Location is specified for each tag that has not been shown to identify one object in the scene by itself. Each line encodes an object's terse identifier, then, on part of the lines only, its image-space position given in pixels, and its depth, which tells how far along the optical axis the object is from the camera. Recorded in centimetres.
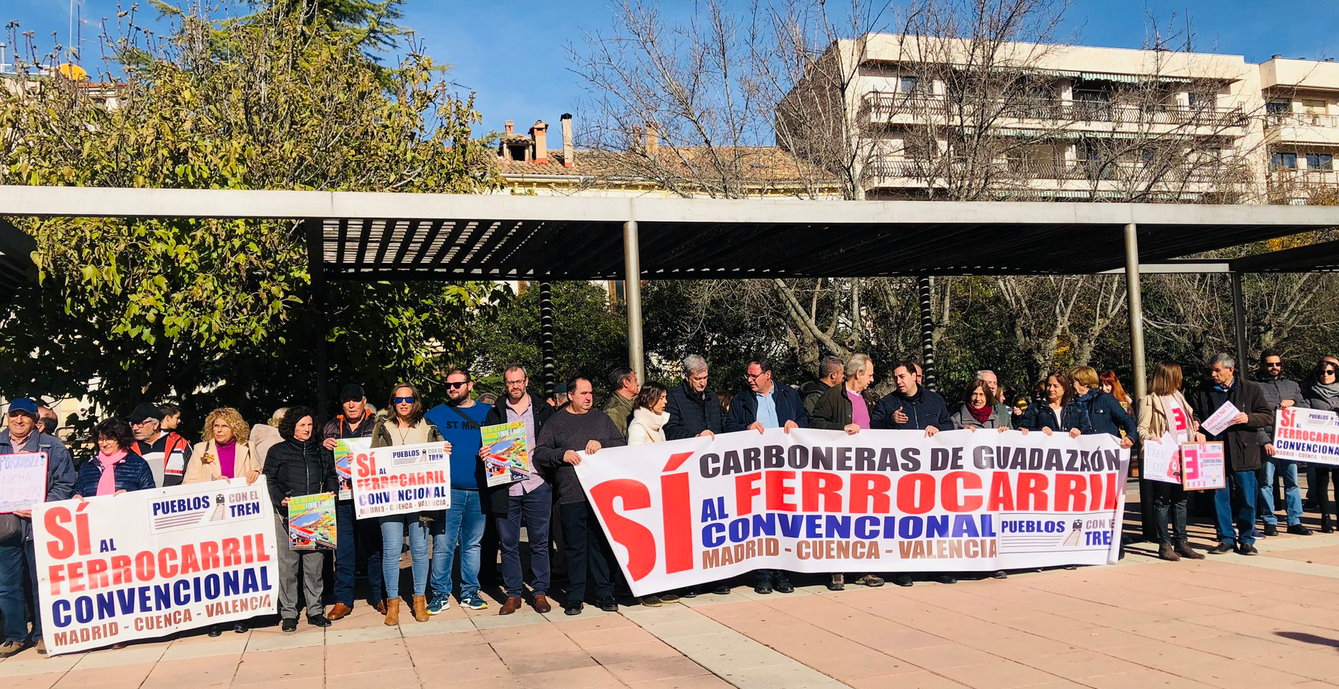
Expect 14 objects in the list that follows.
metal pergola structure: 779
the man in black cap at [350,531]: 765
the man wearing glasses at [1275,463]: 979
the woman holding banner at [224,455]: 755
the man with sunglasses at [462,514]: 777
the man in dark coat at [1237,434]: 907
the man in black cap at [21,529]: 714
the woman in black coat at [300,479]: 748
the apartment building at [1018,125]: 1923
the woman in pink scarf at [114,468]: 734
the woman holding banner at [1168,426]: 900
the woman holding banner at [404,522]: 748
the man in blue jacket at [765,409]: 814
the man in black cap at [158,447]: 793
